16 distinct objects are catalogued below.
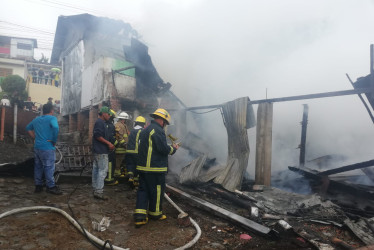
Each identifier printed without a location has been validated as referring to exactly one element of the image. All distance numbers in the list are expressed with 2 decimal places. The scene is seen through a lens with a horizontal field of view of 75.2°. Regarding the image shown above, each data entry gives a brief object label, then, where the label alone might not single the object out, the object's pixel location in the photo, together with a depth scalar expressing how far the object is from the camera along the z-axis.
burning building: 9.98
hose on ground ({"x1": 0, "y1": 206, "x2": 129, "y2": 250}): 3.04
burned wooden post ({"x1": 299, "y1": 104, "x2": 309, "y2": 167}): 6.57
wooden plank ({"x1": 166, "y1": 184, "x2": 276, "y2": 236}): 3.67
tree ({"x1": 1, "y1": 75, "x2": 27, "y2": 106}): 20.81
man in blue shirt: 5.03
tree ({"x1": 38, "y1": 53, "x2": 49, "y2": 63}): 33.92
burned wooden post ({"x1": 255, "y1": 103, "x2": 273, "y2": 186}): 6.34
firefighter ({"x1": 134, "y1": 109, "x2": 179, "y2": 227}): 3.94
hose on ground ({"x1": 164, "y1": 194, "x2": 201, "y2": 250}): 3.11
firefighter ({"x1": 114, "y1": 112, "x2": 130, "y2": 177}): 6.81
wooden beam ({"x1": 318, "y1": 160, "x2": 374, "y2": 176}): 5.05
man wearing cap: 5.14
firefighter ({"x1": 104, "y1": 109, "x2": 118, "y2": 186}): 6.05
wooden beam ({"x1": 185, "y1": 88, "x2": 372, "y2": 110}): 4.94
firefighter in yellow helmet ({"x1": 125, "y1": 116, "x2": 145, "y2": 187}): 6.18
